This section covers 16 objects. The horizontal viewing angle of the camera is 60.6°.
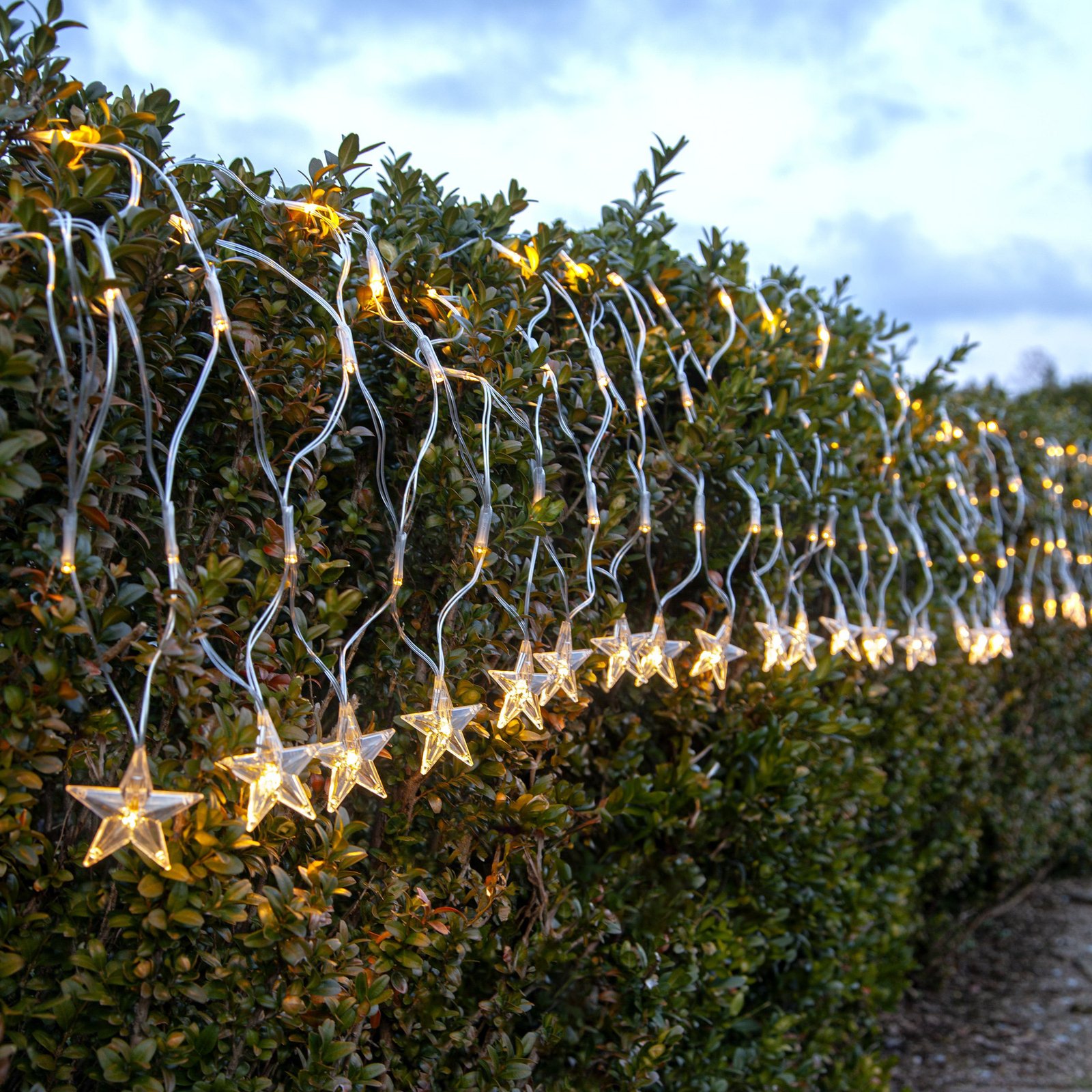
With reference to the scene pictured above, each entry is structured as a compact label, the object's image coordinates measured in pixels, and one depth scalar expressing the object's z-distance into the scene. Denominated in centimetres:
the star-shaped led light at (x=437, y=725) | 163
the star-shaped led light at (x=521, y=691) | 179
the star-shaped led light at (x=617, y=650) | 205
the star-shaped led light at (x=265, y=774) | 135
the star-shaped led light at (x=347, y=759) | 148
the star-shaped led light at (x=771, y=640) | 257
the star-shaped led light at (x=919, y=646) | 345
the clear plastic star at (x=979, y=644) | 393
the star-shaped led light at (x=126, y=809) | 121
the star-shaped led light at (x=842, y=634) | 290
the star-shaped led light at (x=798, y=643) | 268
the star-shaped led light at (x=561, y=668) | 187
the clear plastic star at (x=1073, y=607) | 514
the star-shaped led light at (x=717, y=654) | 233
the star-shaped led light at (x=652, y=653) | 214
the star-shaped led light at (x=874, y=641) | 311
